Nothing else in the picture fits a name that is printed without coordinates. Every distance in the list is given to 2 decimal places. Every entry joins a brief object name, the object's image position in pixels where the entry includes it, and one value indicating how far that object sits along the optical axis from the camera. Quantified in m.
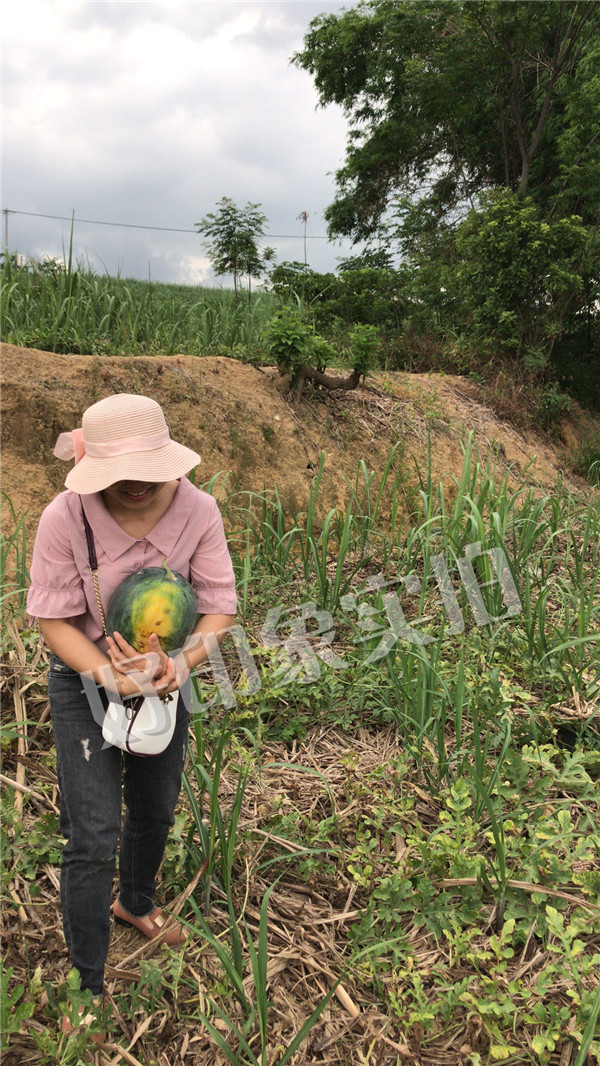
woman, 1.38
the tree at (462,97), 7.48
